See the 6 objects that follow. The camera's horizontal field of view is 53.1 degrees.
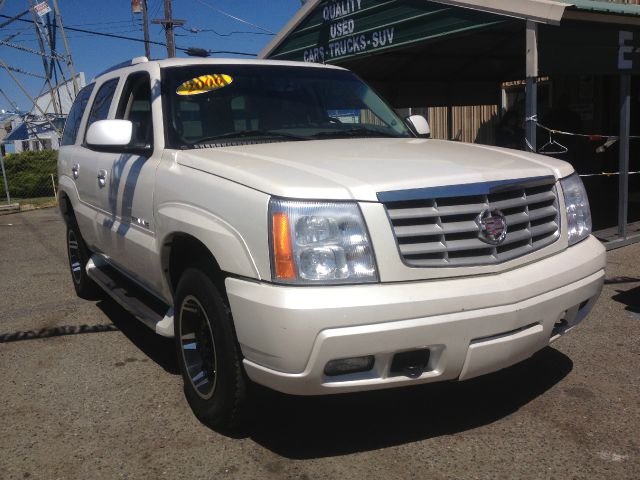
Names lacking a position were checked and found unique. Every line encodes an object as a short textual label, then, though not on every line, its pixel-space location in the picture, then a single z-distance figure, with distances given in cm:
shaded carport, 645
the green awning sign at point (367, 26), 757
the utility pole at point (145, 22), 3256
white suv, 255
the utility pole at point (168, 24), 2802
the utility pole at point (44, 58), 2305
